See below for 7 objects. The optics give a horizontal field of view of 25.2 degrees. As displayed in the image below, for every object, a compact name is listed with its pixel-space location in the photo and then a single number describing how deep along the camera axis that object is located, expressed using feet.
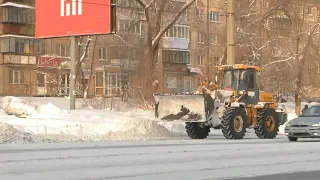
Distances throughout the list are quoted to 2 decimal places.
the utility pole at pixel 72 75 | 118.73
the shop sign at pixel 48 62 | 222.89
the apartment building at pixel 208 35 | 198.90
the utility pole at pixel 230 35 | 105.29
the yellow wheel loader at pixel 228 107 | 84.64
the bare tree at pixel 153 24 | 154.20
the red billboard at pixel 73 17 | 112.98
